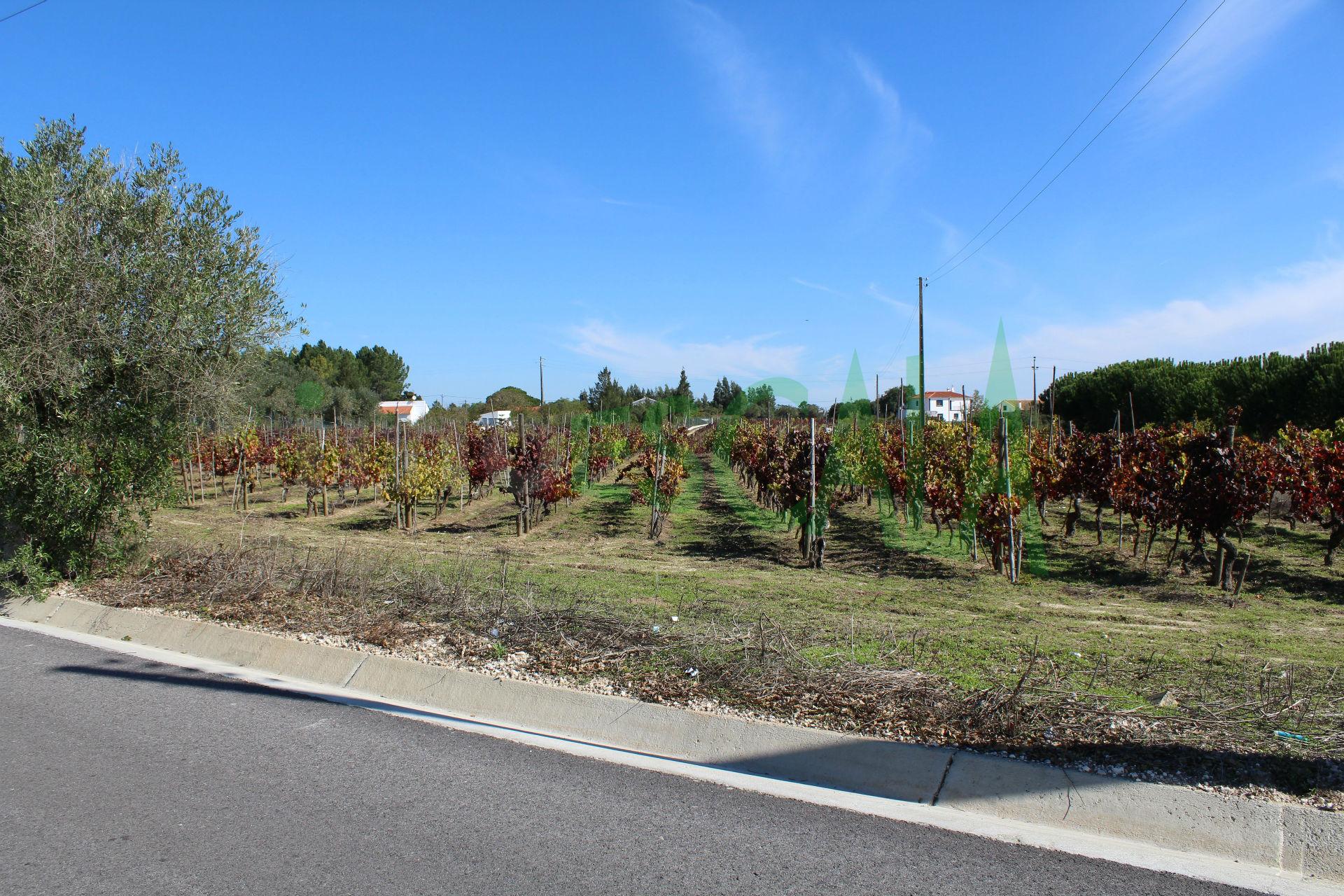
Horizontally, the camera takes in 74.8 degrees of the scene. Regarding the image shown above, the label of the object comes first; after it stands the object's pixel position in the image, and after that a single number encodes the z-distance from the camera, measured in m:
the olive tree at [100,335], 8.80
